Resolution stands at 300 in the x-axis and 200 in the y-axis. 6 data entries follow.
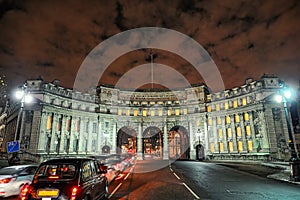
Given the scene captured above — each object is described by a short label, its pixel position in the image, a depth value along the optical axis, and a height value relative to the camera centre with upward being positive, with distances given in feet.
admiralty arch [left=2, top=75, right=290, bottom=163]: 150.41 +18.97
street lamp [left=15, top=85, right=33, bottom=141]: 55.85 +9.91
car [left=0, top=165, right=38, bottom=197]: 30.50 -5.37
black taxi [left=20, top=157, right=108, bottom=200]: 19.04 -3.78
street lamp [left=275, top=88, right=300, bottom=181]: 47.39 -5.41
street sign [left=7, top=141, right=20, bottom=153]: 49.58 -0.57
